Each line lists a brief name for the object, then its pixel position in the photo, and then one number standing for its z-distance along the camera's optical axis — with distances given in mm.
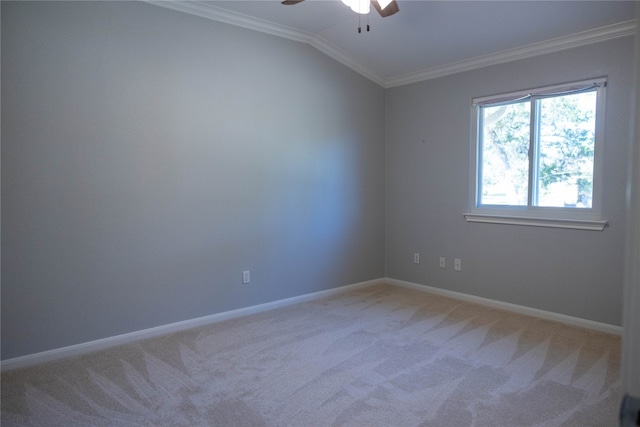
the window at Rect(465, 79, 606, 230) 3432
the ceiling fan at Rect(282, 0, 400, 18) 2565
